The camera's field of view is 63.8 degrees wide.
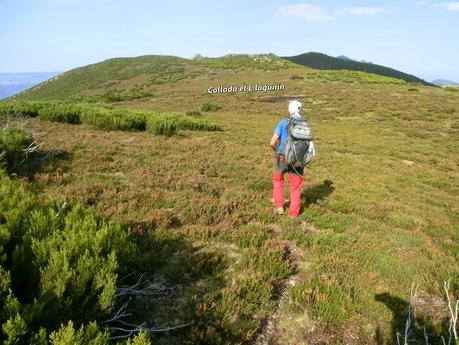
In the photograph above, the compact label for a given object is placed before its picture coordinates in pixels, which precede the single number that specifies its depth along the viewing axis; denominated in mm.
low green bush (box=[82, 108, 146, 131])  17172
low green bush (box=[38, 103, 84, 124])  18562
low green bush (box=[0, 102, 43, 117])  19312
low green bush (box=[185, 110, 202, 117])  25562
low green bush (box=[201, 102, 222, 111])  30297
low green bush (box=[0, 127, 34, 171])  9195
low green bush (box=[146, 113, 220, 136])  16942
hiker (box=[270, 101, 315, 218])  7105
